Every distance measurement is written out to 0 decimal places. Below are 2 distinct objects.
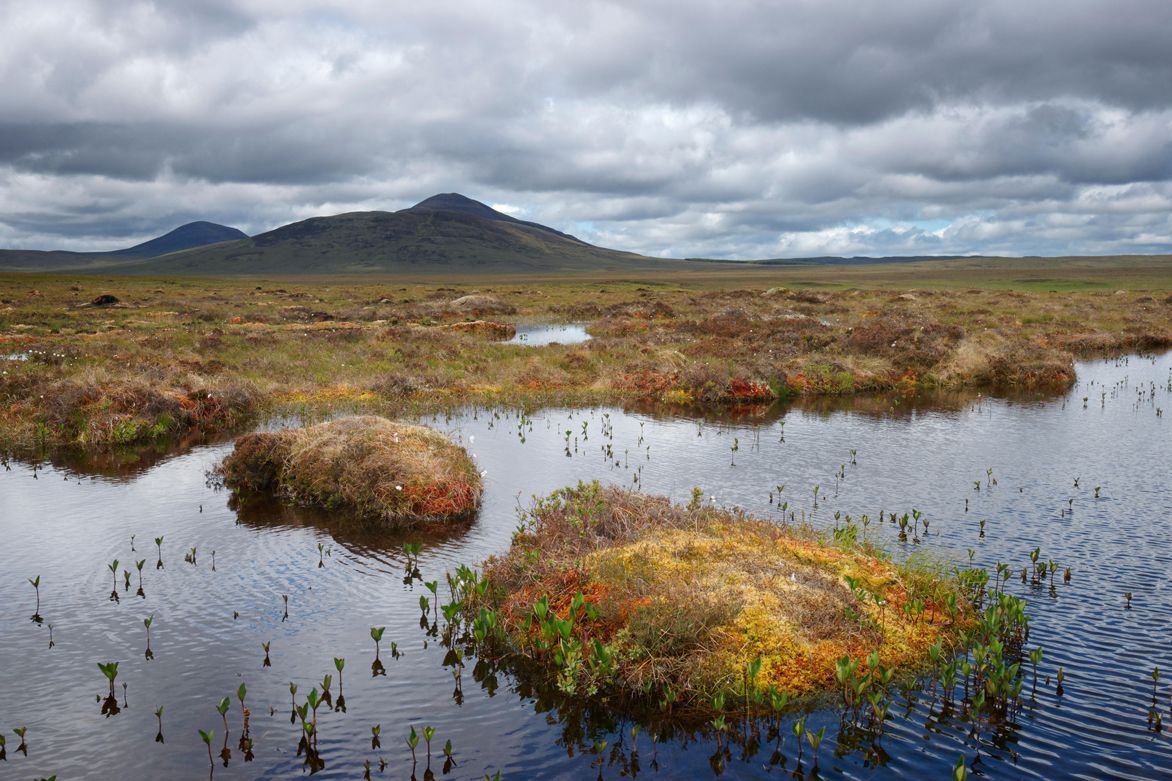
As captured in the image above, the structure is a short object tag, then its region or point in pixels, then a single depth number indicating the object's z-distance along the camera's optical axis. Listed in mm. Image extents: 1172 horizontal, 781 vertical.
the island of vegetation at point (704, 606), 9758
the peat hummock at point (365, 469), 17016
